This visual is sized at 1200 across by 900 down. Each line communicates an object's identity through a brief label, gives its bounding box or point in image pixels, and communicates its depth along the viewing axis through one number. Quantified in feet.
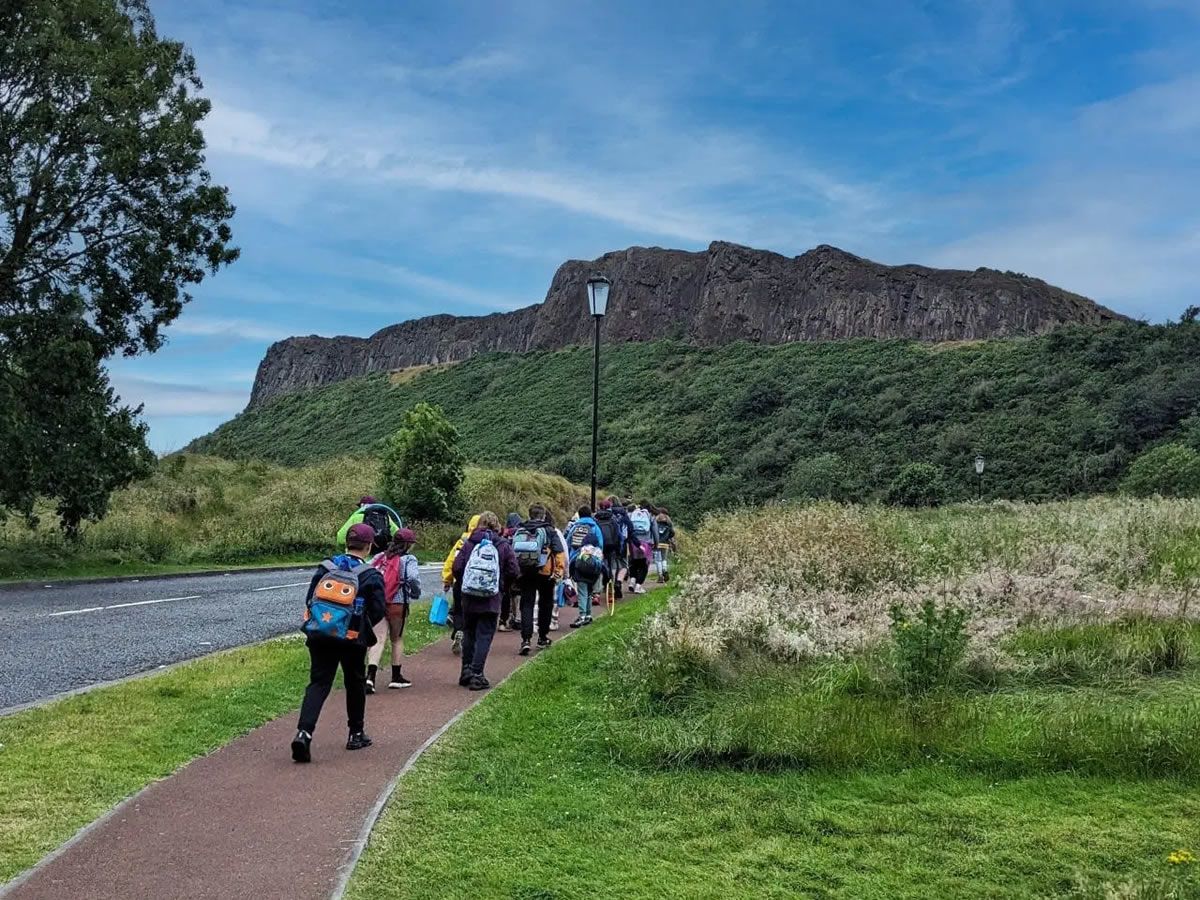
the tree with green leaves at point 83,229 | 63.46
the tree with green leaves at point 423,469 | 103.65
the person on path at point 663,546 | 66.33
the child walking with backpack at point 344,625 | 21.25
